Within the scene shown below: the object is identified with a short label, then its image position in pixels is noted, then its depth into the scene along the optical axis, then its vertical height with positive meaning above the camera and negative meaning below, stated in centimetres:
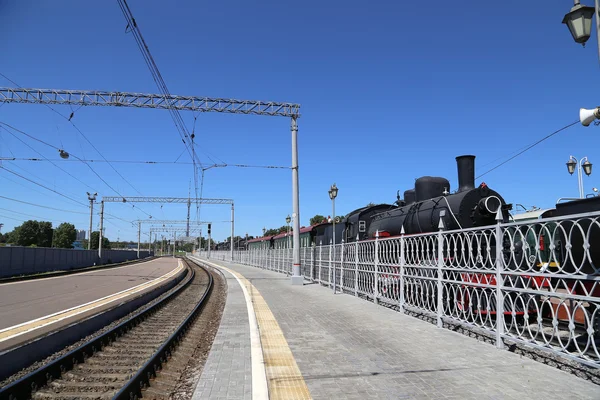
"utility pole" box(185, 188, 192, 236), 5884 +335
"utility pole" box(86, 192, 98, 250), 3712 +422
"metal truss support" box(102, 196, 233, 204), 4309 +520
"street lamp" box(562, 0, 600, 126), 513 +278
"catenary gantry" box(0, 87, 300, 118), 1831 +679
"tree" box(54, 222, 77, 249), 9194 +330
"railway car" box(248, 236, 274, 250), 3838 +52
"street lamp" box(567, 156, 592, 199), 1355 +259
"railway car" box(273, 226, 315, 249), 2450 +66
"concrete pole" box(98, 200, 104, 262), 3838 +257
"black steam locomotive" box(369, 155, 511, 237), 987 +102
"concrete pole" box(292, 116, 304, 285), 1783 +158
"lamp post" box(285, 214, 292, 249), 2962 +200
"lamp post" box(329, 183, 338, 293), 1781 +235
